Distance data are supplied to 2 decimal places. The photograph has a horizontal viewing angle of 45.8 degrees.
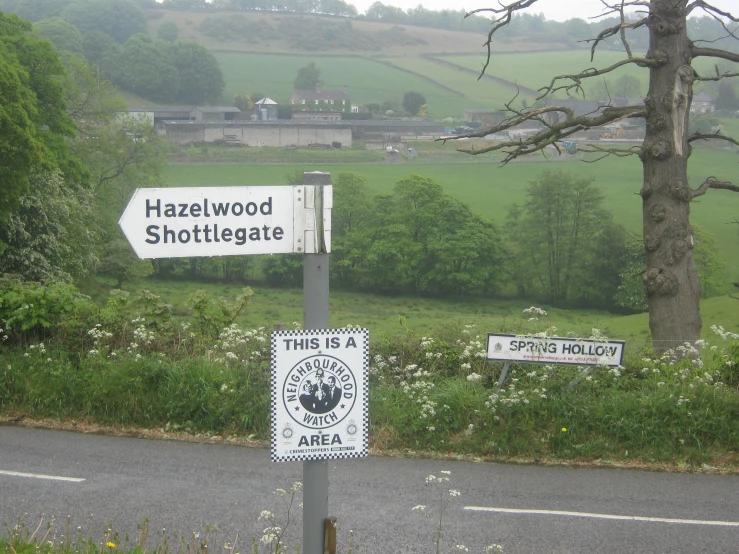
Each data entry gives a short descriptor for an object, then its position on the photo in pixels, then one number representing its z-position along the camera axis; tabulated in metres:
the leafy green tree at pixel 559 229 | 65.69
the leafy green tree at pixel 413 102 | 99.31
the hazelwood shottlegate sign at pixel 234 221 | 3.56
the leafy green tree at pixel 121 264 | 55.12
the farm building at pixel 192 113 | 97.81
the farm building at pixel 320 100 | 98.94
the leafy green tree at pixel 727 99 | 66.38
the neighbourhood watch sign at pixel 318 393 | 3.50
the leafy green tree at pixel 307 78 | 109.81
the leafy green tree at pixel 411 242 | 64.38
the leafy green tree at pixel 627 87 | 77.54
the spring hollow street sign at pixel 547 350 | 8.60
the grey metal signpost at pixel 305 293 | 3.51
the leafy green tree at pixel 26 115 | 28.80
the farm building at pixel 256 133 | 87.56
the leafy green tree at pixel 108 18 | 119.62
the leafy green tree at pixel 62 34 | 97.94
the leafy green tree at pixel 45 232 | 32.44
